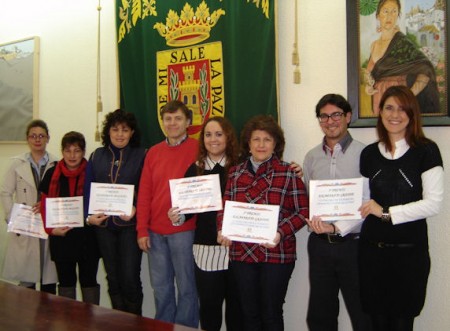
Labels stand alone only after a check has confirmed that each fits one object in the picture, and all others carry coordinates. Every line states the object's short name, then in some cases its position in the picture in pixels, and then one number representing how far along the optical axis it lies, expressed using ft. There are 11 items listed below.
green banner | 8.91
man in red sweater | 8.66
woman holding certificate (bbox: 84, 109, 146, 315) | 9.23
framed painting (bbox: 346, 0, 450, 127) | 7.13
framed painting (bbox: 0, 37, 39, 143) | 13.93
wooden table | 4.72
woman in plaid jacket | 7.18
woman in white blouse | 6.11
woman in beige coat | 10.75
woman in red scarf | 9.78
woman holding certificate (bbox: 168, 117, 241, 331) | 7.89
